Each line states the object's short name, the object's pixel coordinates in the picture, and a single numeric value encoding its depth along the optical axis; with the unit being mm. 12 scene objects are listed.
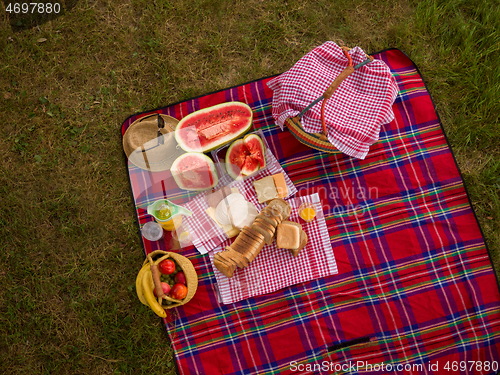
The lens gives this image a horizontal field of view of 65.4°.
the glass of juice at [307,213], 3410
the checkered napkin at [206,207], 3451
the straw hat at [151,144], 3514
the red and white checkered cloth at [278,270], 3369
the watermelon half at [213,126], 3439
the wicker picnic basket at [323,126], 2924
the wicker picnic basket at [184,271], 3188
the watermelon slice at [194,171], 3438
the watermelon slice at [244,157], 3445
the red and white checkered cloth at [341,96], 3080
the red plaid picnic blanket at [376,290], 3311
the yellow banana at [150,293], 3053
